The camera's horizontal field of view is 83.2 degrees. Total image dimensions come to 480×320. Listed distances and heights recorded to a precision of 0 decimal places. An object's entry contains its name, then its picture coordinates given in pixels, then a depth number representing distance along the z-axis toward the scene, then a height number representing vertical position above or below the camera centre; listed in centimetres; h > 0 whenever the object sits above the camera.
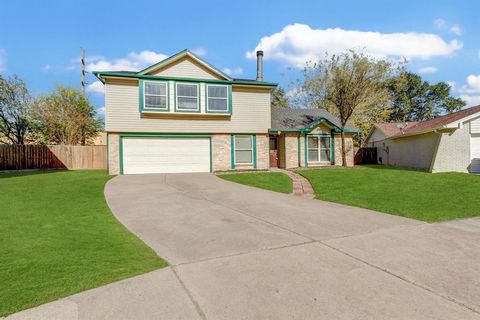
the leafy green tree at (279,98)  3659 +795
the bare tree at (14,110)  2227 +416
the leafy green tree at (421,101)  5081 +1011
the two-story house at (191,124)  1549 +209
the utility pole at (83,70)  2536 +842
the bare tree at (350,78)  1920 +562
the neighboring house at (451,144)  1581 +59
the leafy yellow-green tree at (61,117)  2334 +369
